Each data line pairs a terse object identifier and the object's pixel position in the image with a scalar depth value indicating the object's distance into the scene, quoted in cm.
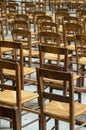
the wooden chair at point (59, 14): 900
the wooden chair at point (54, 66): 433
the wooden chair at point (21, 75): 403
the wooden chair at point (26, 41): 587
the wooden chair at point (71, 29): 630
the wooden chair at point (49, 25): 676
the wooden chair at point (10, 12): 1108
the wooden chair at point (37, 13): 915
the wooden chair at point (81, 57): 528
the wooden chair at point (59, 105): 334
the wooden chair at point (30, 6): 1059
